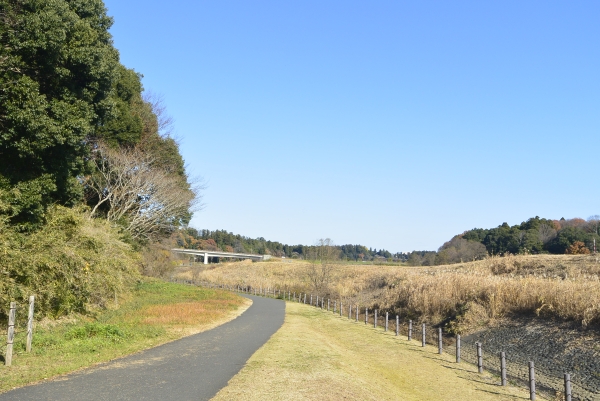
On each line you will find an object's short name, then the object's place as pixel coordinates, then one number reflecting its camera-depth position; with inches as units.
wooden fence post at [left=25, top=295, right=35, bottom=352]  465.4
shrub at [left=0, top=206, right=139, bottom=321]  604.4
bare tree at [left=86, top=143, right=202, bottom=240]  1255.2
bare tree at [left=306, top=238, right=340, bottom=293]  1771.7
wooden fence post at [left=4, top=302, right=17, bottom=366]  417.2
